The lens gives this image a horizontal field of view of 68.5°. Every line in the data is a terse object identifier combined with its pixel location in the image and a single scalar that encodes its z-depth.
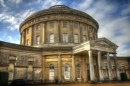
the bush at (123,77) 19.43
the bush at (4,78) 12.25
